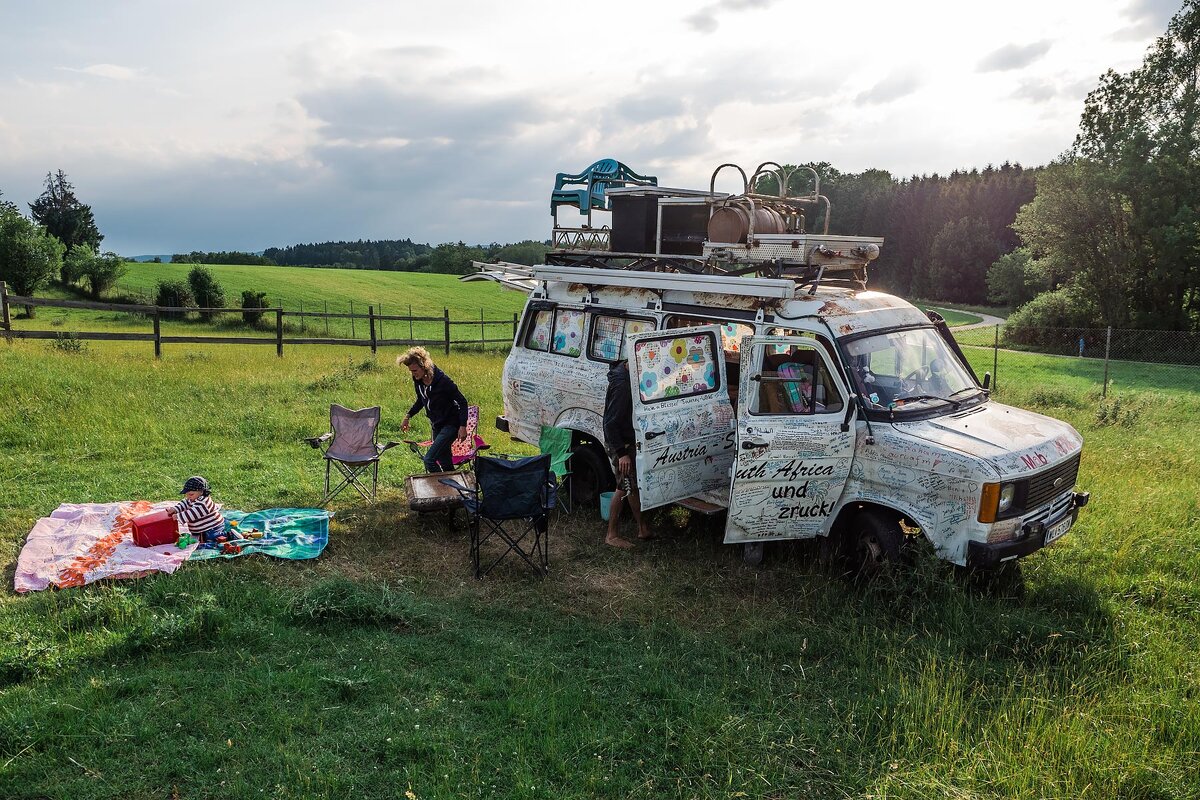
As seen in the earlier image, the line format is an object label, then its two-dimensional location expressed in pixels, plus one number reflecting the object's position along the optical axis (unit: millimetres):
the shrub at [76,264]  40188
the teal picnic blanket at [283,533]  6547
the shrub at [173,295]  35375
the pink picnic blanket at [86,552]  5898
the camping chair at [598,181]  8875
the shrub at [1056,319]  32156
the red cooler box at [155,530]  6457
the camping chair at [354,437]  8047
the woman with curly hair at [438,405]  7988
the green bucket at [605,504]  7477
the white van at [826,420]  5184
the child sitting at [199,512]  6516
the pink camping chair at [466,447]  8344
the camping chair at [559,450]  7773
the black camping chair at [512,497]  6203
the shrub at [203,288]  36531
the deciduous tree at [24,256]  36156
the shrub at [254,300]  34906
